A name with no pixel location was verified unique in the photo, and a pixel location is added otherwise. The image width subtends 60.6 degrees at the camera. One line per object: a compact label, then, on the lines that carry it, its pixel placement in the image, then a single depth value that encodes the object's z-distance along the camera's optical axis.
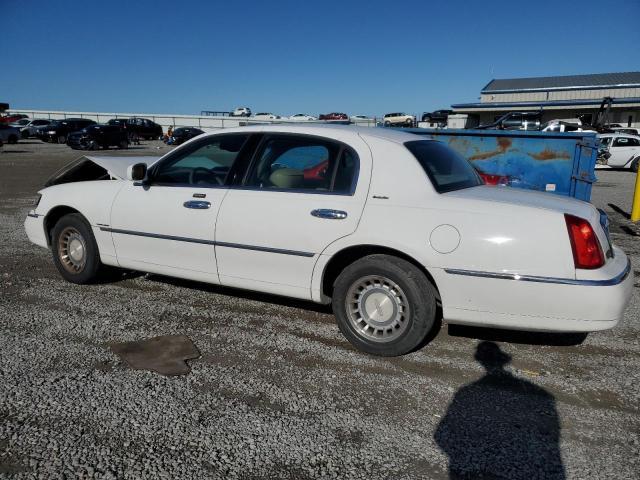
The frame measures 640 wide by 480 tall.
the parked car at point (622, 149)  23.23
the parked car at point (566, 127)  23.20
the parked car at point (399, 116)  48.11
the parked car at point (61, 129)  37.62
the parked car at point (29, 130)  40.84
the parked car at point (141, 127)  42.03
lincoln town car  3.44
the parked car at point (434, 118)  37.03
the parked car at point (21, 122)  43.31
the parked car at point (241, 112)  64.06
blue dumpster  8.05
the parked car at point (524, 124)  21.20
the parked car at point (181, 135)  37.45
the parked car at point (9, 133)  34.09
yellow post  10.06
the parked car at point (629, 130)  28.22
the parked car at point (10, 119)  36.38
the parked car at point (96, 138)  31.53
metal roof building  41.78
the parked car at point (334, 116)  49.35
